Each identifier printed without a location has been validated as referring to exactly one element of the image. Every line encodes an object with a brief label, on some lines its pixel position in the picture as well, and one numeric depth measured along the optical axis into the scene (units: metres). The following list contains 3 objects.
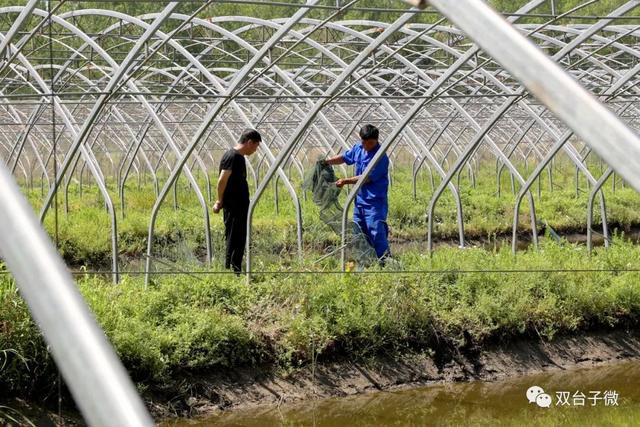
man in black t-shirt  13.94
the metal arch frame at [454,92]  26.66
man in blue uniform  14.84
